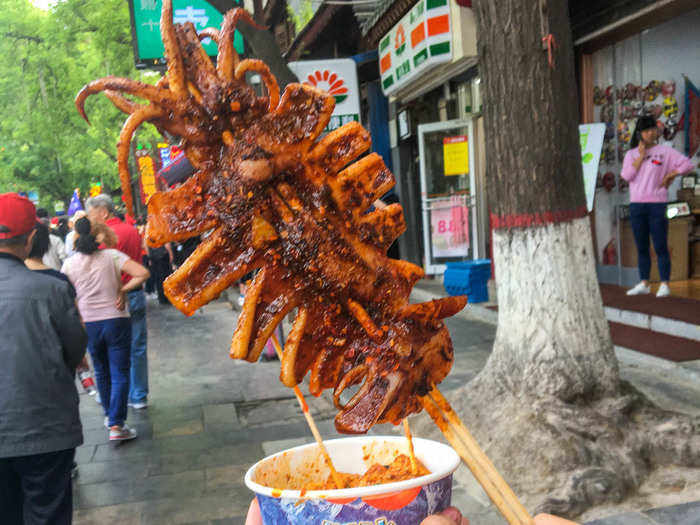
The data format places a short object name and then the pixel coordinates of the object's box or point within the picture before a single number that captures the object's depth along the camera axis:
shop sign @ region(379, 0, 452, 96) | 9.45
